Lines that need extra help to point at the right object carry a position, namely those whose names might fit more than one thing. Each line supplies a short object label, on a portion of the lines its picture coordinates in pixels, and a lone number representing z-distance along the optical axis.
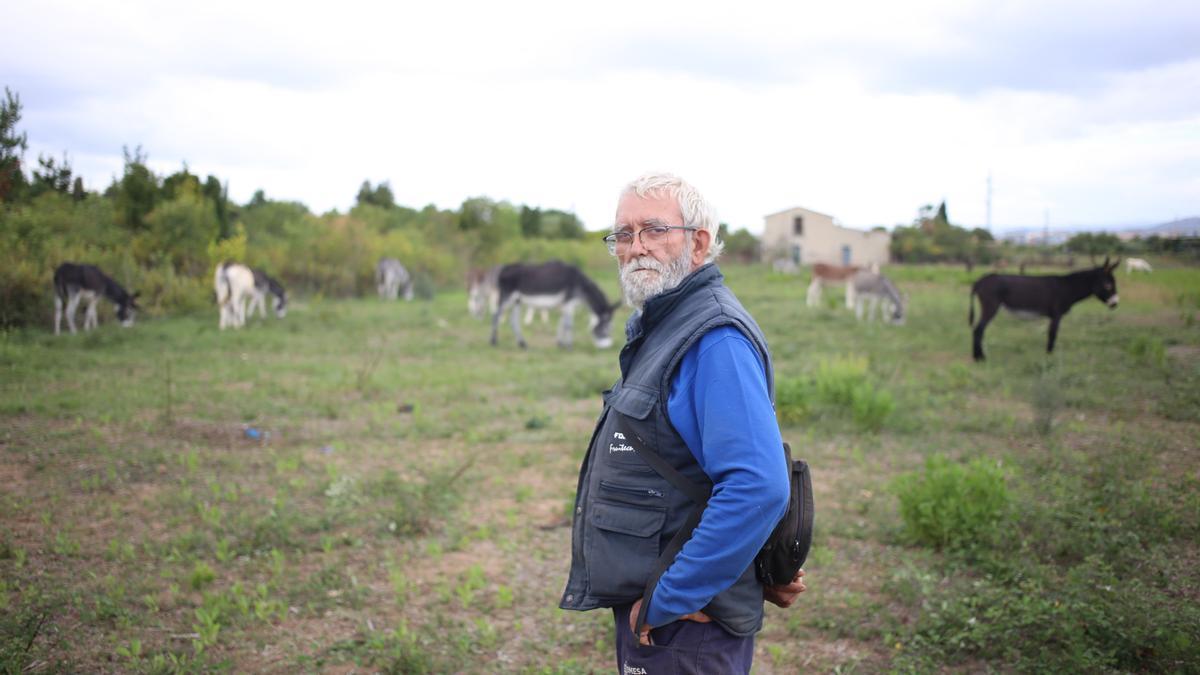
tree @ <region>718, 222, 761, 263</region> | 55.97
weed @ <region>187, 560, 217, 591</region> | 4.84
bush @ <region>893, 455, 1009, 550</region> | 5.33
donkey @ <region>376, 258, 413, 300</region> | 27.39
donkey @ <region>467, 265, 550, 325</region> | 21.33
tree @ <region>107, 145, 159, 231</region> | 21.19
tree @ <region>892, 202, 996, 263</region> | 41.84
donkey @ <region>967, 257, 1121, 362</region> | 13.76
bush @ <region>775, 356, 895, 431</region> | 8.71
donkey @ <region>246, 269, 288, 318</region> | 19.70
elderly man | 1.99
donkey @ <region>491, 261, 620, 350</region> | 16.59
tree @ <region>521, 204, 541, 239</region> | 50.31
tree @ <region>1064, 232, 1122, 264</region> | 26.16
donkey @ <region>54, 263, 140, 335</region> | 14.82
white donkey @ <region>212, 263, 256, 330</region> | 17.55
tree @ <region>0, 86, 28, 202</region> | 9.91
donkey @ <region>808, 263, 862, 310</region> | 24.41
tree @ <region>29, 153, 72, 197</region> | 19.38
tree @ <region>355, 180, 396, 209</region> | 47.75
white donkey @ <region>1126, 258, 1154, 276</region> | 24.24
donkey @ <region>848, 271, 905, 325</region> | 19.62
